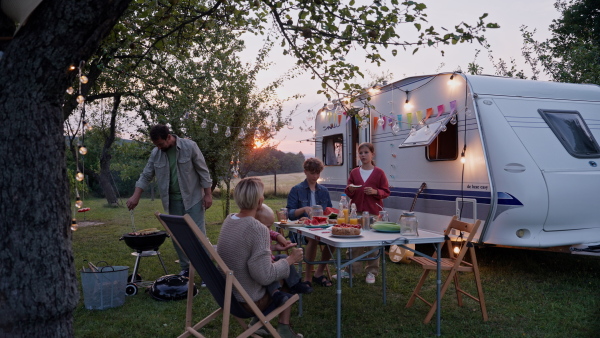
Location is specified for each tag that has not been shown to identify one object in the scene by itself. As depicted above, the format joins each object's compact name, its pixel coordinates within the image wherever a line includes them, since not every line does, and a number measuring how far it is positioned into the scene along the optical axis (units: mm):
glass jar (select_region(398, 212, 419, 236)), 3902
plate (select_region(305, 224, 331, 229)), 4473
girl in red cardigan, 5660
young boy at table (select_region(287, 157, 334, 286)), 5172
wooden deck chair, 2961
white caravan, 5164
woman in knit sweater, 3098
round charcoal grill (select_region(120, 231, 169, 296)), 5004
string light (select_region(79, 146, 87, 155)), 2971
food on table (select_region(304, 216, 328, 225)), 4633
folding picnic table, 3609
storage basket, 4621
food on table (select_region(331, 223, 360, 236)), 3805
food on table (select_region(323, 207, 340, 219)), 4801
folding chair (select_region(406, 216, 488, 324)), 4070
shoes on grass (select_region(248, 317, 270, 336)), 3847
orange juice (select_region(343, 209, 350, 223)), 4504
